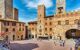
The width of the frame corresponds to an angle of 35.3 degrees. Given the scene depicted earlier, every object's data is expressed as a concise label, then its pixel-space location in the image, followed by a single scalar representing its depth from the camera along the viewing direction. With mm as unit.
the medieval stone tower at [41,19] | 47812
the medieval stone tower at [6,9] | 42562
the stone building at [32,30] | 52191
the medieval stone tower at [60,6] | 43594
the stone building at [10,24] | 36156
